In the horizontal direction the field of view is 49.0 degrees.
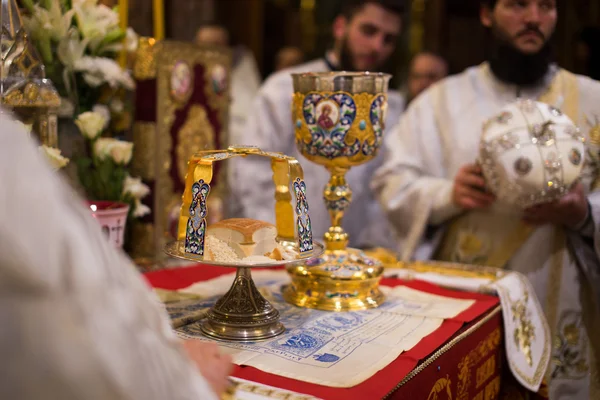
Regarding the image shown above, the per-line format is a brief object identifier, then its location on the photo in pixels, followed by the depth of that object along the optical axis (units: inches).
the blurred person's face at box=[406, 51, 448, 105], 164.7
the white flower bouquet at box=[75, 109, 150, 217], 74.8
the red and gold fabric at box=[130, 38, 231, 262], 83.9
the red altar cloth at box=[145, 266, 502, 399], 44.7
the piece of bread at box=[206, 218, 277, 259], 51.2
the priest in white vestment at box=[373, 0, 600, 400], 85.0
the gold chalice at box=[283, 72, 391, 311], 63.3
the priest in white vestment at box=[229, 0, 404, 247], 128.9
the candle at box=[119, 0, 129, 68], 83.7
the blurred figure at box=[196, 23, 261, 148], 163.8
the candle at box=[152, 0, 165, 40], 94.6
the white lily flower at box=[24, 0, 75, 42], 69.3
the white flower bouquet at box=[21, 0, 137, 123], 70.1
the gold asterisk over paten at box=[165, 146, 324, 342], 52.1
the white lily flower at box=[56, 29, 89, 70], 72.5
